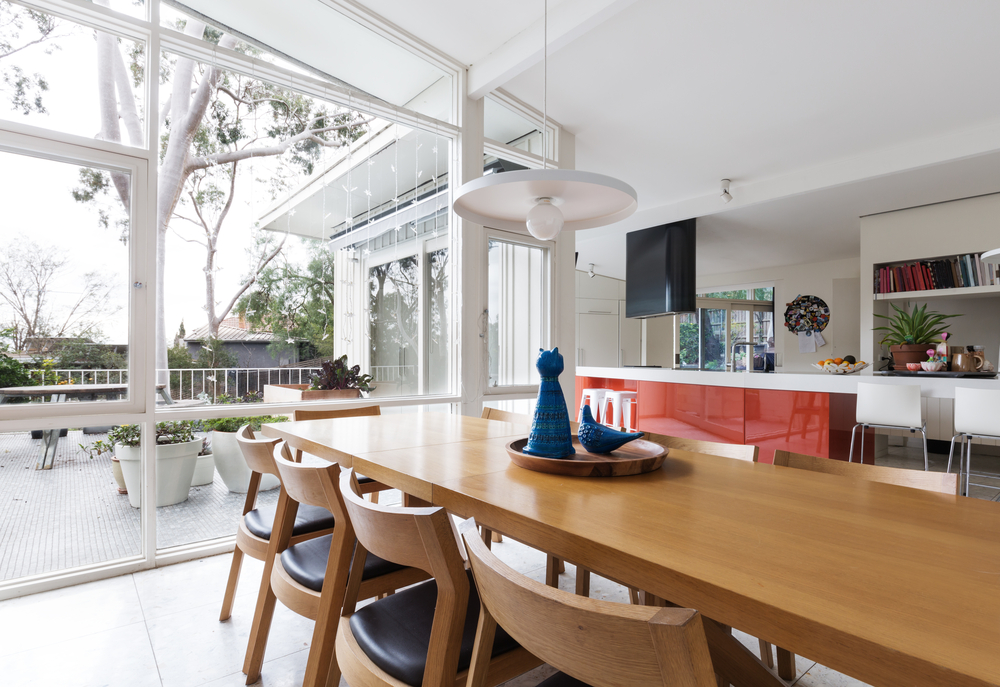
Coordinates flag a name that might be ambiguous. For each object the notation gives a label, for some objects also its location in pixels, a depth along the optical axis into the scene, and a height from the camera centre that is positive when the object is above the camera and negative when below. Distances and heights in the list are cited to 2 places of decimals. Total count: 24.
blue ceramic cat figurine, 1.49 -0.21
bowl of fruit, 4.26 -0.16
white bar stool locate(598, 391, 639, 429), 5.28 -0.61
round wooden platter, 1.34 -0.32
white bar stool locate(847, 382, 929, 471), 3.56 -0.43
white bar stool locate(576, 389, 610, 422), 5.43 -0.57
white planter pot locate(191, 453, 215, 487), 2.68 -0.67
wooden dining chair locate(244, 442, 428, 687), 1.28 -0.62
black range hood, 5.70 +0.86
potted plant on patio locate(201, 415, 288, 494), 2.76 -0.58
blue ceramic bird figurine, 1.53 -0.27
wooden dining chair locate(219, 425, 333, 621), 1.61 -0.62
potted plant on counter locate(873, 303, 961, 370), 4.34 +0.07
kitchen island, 4.01 -0.54
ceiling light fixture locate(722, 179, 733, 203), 5.18 +1.59
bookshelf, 4.72 +0.68
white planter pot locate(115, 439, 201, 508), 2.46 -0.62
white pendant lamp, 1.63 +0.53
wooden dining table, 0.58 -0.33
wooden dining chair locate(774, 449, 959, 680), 1.26 -0.34
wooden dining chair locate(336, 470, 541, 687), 0.91 -0.60
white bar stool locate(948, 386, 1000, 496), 3.20 -0.43
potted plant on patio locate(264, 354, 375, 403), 2.96 -0.24
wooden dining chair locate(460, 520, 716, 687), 0.54 -0.34
